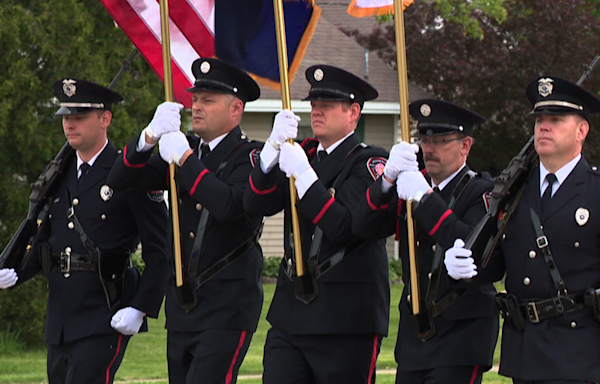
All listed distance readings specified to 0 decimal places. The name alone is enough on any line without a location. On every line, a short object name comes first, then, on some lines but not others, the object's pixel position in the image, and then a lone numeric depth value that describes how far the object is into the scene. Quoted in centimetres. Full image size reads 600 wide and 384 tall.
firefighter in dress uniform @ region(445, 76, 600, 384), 1156
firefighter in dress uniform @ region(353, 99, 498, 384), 1222
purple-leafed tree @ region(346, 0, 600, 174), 4631
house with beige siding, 4381
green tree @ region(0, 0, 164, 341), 2531
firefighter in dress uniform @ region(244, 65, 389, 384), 1277
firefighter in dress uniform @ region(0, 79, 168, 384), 1425
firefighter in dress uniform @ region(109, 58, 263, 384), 1313
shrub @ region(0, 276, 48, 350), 2586
